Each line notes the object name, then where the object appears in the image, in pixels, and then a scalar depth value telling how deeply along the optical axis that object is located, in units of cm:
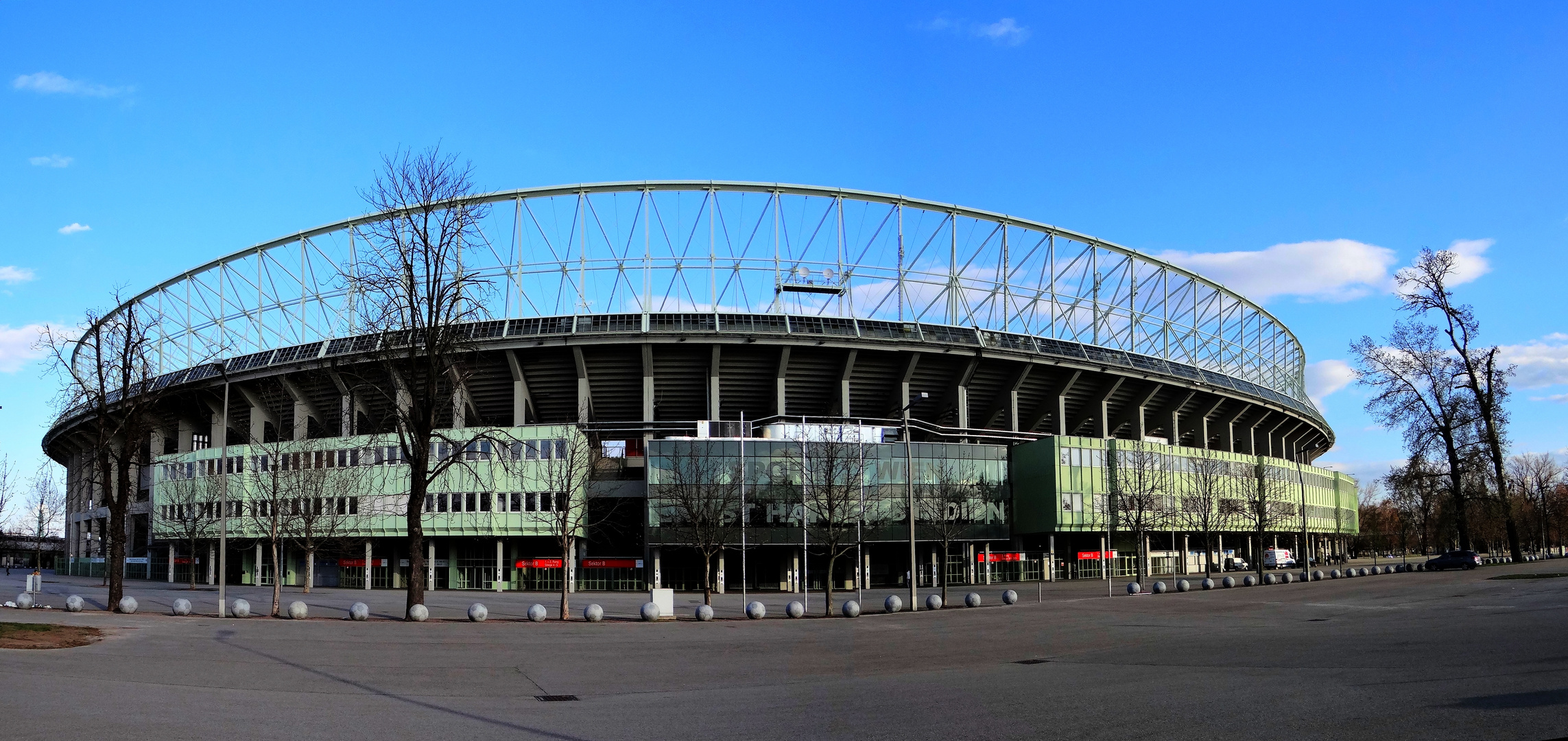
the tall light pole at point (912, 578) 4003
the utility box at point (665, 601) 3825
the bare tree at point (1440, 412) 6450
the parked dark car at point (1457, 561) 6819
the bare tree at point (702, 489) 5941
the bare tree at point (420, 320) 3328
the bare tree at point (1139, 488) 7056
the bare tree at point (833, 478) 5519
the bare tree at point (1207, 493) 7556
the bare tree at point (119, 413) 3894
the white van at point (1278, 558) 8819
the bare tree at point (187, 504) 7321
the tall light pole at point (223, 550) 3616
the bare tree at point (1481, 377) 6388
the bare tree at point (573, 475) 6144
